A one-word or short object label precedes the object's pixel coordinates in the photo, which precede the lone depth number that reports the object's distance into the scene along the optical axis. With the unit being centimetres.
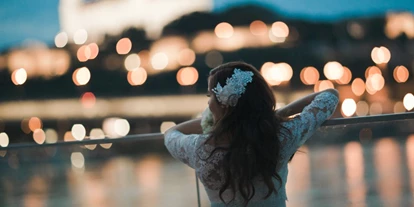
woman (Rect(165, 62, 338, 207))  266
